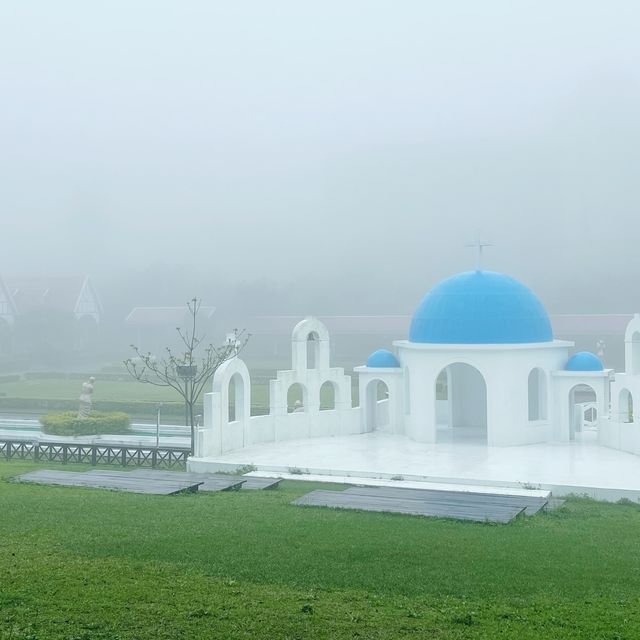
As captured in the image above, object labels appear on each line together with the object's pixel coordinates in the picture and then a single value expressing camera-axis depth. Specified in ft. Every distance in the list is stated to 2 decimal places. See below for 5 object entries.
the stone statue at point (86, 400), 93.15
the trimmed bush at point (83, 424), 90.94
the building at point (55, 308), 224.74
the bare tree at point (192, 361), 70.83
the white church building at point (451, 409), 66.54
